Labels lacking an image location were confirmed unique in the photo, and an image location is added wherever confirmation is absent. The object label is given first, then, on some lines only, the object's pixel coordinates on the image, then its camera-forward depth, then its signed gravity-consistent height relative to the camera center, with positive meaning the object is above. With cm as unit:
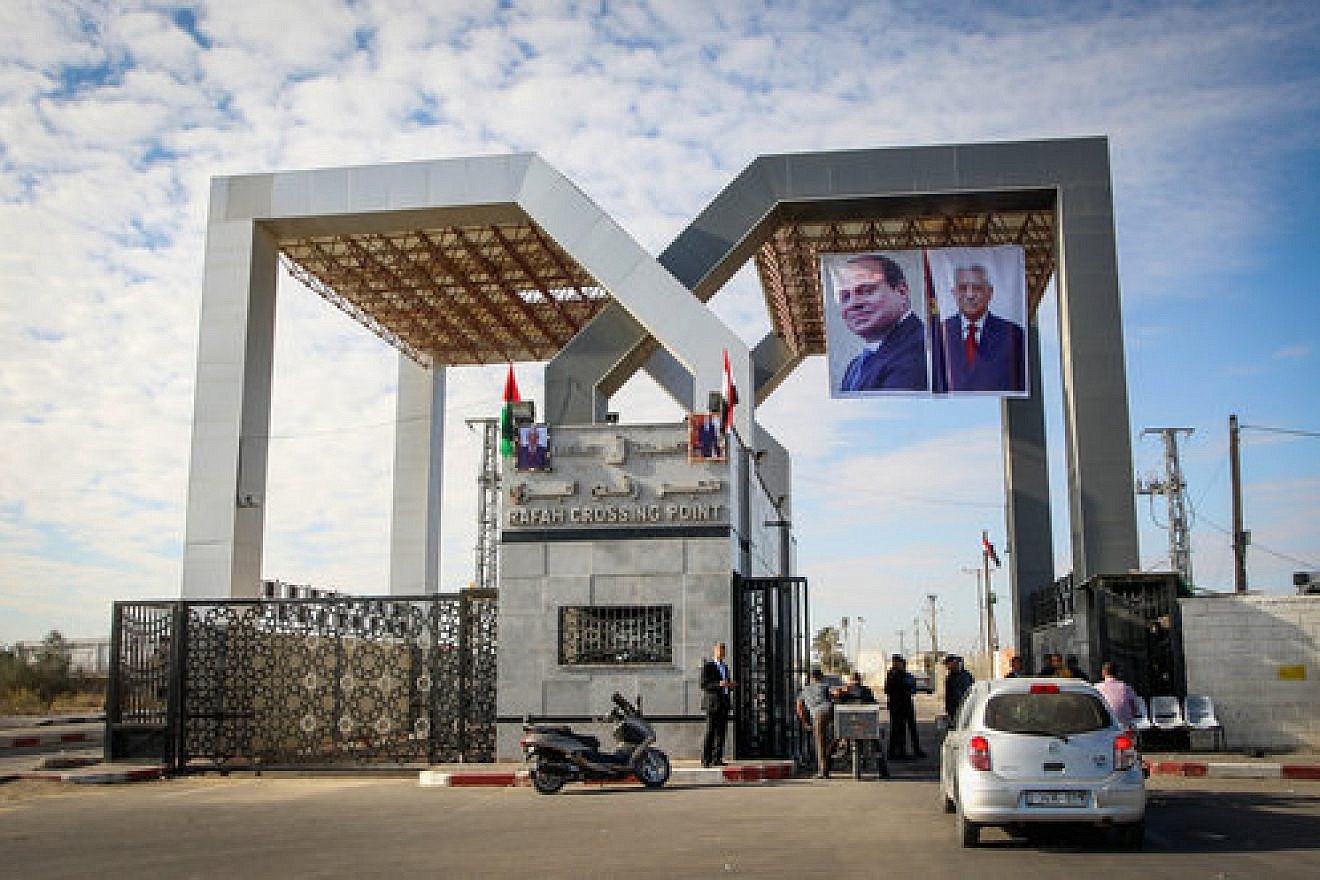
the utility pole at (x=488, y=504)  4531 +623
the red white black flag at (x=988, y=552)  5039 +500
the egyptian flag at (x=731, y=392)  2112 +471
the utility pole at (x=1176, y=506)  5938 +783
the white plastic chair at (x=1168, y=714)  2044 -59
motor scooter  1571 -95
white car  1009 -73
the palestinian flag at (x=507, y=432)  1964 +375
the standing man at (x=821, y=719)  1739 -55
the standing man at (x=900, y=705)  1998 -43
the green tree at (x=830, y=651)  9375 +215
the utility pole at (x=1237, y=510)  3484 +448
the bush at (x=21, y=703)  4537 -81
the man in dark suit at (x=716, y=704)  1725 -35
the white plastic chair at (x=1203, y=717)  2044 -64
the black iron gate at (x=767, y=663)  1872 +22
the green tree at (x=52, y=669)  5023 +44
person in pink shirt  1541 -19
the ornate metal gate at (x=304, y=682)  1930 -3
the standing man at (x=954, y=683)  1905 -8
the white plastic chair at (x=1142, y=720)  1967 -67
